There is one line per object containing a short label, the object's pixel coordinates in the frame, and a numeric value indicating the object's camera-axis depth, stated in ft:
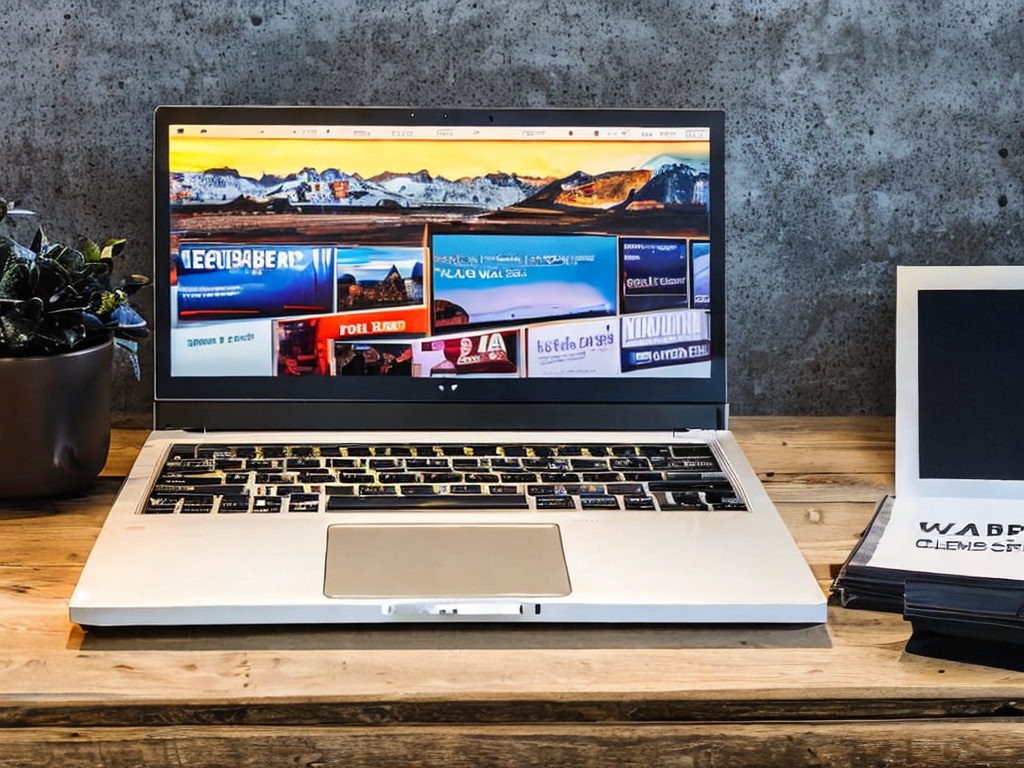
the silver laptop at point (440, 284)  3.66
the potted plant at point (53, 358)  3.12
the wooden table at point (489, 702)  2.35
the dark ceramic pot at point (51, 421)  3.13
